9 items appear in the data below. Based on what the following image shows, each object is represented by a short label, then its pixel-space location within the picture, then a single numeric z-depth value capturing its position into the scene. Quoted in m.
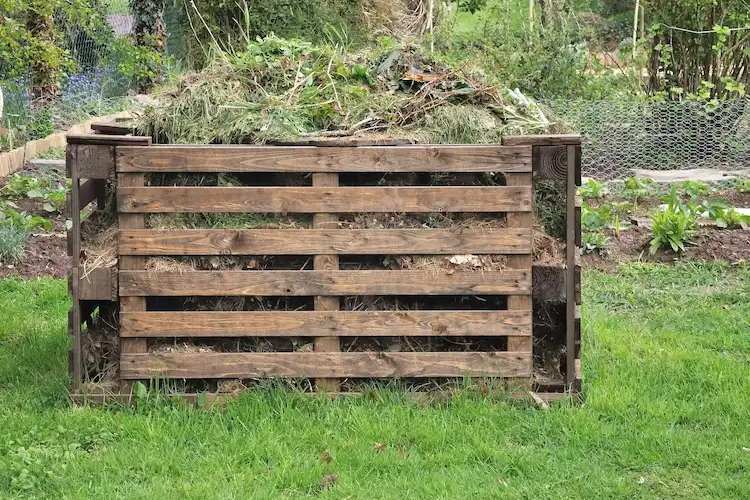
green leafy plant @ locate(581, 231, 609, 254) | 8.30
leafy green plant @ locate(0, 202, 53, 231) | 8.96
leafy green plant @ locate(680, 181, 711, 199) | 10.19
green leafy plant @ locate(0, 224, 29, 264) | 8.16
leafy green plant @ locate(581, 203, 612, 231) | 8.85
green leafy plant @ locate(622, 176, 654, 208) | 10.27
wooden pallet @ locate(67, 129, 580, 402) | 4.82
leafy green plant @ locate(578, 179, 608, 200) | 10.16
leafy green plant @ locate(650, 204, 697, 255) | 8.20
